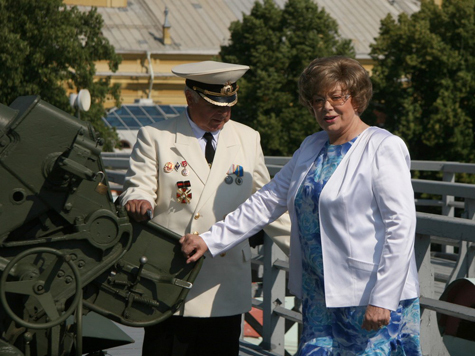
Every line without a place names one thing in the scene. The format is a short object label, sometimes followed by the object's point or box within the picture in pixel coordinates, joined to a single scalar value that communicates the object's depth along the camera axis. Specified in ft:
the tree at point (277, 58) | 101.55
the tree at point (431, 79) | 98.02
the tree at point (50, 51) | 95.14
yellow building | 132.26
